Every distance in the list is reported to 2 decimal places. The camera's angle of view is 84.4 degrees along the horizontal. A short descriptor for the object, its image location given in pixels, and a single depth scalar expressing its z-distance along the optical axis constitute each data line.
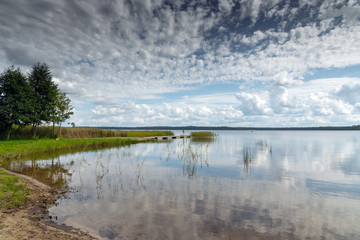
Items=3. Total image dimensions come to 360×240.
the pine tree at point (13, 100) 29.70
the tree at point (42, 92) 34.47
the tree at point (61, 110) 36.84
